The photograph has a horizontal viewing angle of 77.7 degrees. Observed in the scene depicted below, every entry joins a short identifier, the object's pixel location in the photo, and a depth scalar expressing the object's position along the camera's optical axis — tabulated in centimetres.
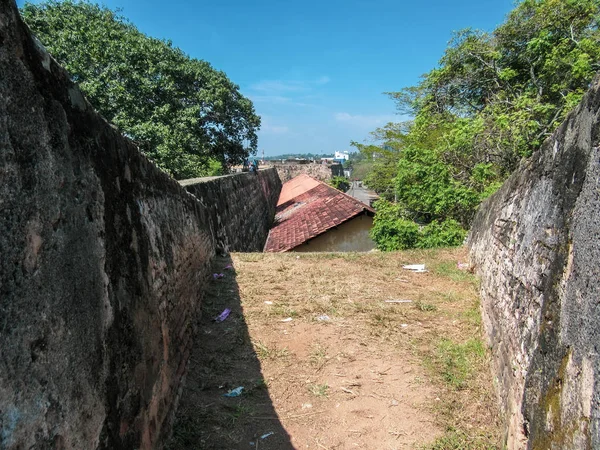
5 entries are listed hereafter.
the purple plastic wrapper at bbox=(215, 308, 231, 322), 422
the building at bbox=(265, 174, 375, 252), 1010
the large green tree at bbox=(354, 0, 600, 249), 837
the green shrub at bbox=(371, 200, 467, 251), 787
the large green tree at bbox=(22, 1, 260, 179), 1263
